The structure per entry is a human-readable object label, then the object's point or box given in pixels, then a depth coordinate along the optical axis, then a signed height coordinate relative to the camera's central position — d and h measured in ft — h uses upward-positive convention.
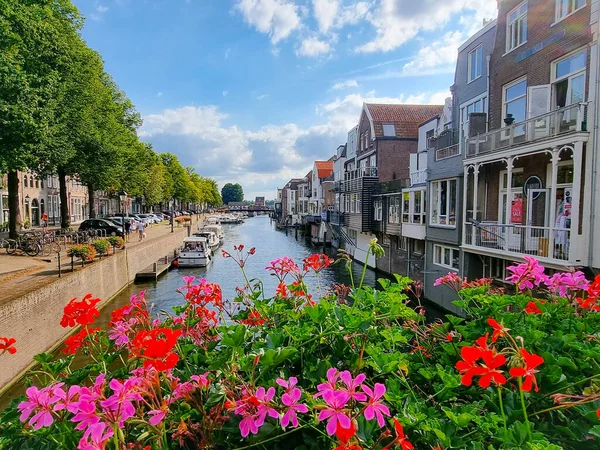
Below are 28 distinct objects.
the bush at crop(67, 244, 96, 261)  58.90 -7.79
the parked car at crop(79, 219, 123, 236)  98.78 -6.33
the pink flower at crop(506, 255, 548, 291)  8.70 -1.63
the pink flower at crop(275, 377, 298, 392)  4.99 -2.38
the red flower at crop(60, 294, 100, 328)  7.26 -2.17
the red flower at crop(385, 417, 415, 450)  4.41 -2.77
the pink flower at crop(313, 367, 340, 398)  4.78 -2.33
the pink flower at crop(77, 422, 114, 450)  4.23 -2.67
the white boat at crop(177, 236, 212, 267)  106.83 -15.08
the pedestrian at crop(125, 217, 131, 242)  114.80 -7.59
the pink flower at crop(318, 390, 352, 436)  4.33 -2.45
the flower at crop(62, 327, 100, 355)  7.27 -2.67
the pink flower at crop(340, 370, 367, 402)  4.71 -2.32
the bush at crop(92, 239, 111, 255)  67.65 -7.88
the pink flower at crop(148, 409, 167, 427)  4.55 -2.58
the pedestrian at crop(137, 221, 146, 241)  110.30 -8.75
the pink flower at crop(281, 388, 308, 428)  4.58 -2.50
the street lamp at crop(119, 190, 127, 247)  87.30 -1.32
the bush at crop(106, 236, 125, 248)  76.13 -8.05
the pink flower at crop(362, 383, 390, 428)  4.59 -2.51
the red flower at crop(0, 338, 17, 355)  6.52 -2.48
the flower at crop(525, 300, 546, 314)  8.43 -2.35
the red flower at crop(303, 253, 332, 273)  10.80 -1.74
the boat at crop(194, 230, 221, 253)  147.35 -14.13
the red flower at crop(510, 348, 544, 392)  4.41 -1.94
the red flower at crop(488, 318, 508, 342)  4.98 -1.66
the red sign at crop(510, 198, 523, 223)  45.57 -0.96
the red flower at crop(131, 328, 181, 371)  4.97 -2.01
